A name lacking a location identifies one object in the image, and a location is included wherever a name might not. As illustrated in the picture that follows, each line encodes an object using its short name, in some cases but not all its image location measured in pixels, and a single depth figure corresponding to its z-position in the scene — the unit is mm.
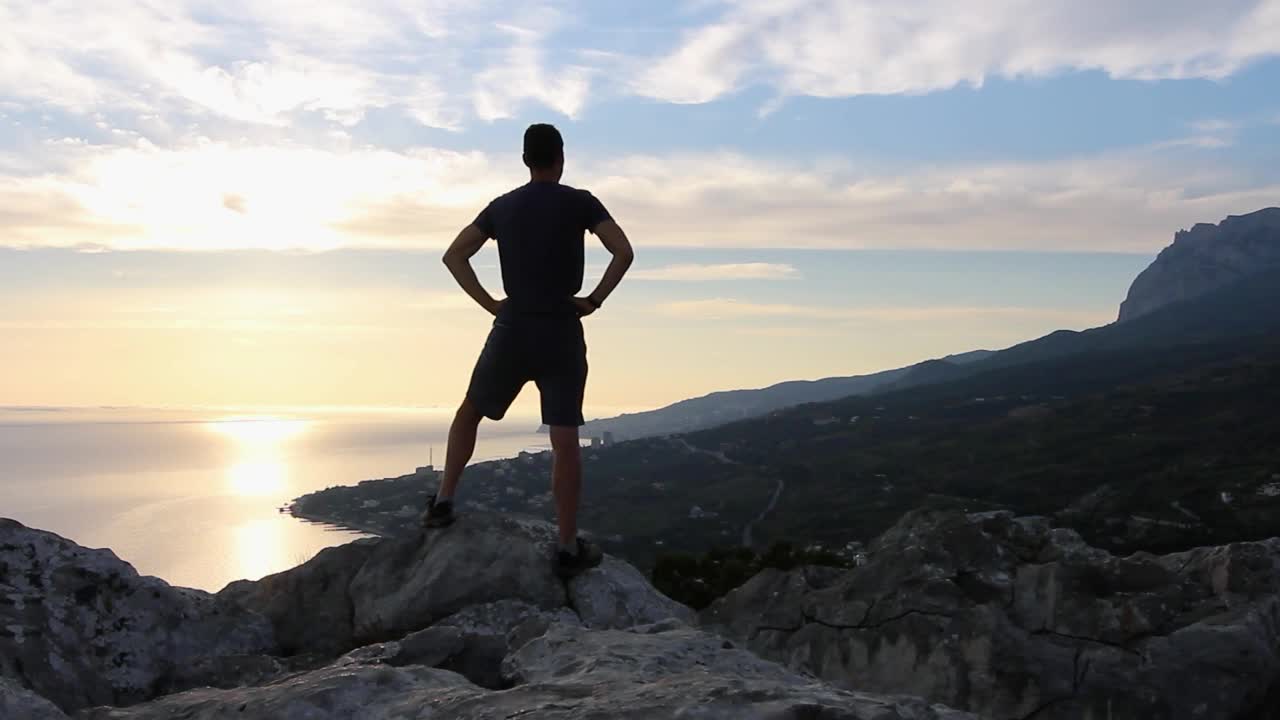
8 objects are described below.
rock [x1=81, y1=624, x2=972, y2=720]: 2846
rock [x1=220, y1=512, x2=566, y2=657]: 7859
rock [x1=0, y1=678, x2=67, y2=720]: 3557
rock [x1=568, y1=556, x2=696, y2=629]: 8031
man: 7562
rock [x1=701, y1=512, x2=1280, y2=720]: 7172
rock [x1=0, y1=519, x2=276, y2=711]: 6191
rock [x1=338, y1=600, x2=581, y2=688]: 5828
